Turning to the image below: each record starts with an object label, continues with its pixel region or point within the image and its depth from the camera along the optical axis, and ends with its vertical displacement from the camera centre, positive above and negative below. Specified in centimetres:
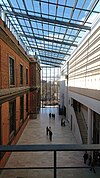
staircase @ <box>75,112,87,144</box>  1037 -382
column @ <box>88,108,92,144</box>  855 -277
